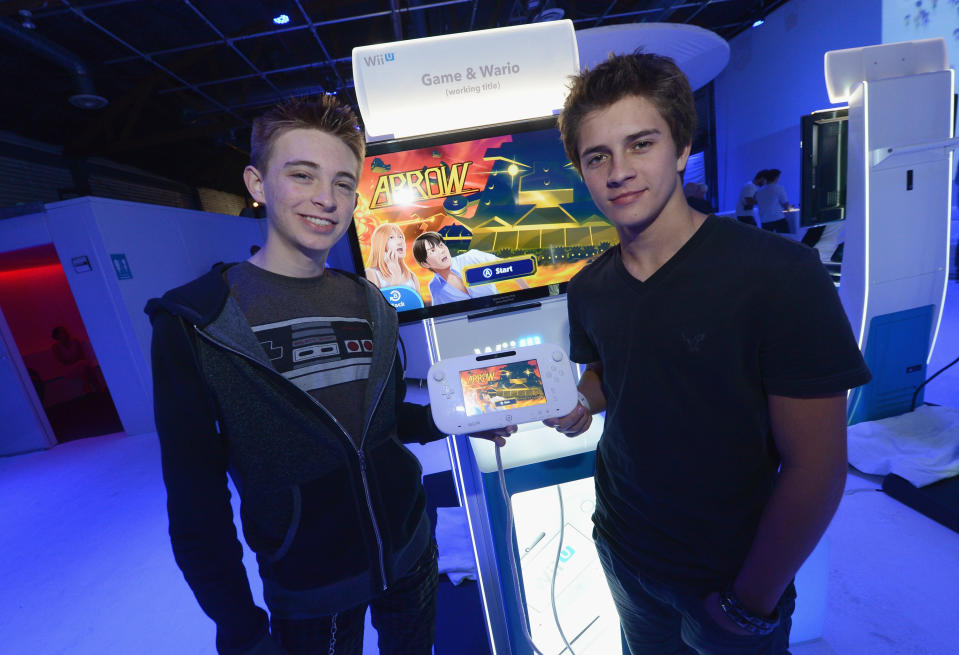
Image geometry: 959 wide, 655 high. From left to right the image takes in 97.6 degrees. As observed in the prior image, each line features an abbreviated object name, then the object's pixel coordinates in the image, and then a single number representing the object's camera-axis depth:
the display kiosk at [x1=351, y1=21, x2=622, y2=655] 1.91
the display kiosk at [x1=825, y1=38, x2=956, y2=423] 2.43
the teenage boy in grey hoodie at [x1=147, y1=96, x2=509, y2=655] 0.90
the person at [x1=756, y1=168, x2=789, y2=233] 6.21
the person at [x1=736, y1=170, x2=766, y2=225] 6.74
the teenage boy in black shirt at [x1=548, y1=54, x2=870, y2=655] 0.77
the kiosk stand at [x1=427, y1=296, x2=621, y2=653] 1.26
